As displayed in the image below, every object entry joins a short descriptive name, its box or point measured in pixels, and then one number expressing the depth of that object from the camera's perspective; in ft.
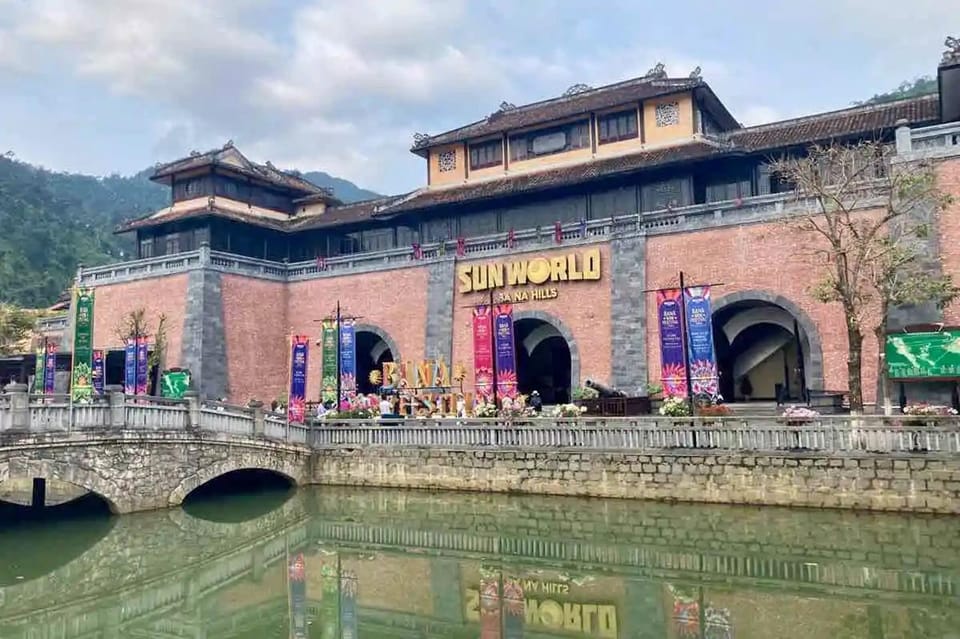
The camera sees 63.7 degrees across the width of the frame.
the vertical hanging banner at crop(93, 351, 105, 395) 91.93
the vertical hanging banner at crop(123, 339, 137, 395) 86.02
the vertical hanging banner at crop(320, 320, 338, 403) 72.08
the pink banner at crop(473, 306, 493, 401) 70.44
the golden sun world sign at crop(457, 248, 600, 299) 74.49
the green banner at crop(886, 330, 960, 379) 51.98
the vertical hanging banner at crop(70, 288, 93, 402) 62.39
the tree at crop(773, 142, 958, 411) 50.98
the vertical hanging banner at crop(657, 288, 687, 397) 61.82
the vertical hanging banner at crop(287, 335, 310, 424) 77.24
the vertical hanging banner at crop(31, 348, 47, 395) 90.79
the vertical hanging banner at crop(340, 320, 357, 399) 73.61
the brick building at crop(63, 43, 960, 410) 67.46
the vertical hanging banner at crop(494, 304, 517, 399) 69.46
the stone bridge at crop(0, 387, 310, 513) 45.96
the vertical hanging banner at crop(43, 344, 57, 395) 89.92
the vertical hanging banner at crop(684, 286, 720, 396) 60.44
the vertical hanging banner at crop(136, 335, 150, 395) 85.76
